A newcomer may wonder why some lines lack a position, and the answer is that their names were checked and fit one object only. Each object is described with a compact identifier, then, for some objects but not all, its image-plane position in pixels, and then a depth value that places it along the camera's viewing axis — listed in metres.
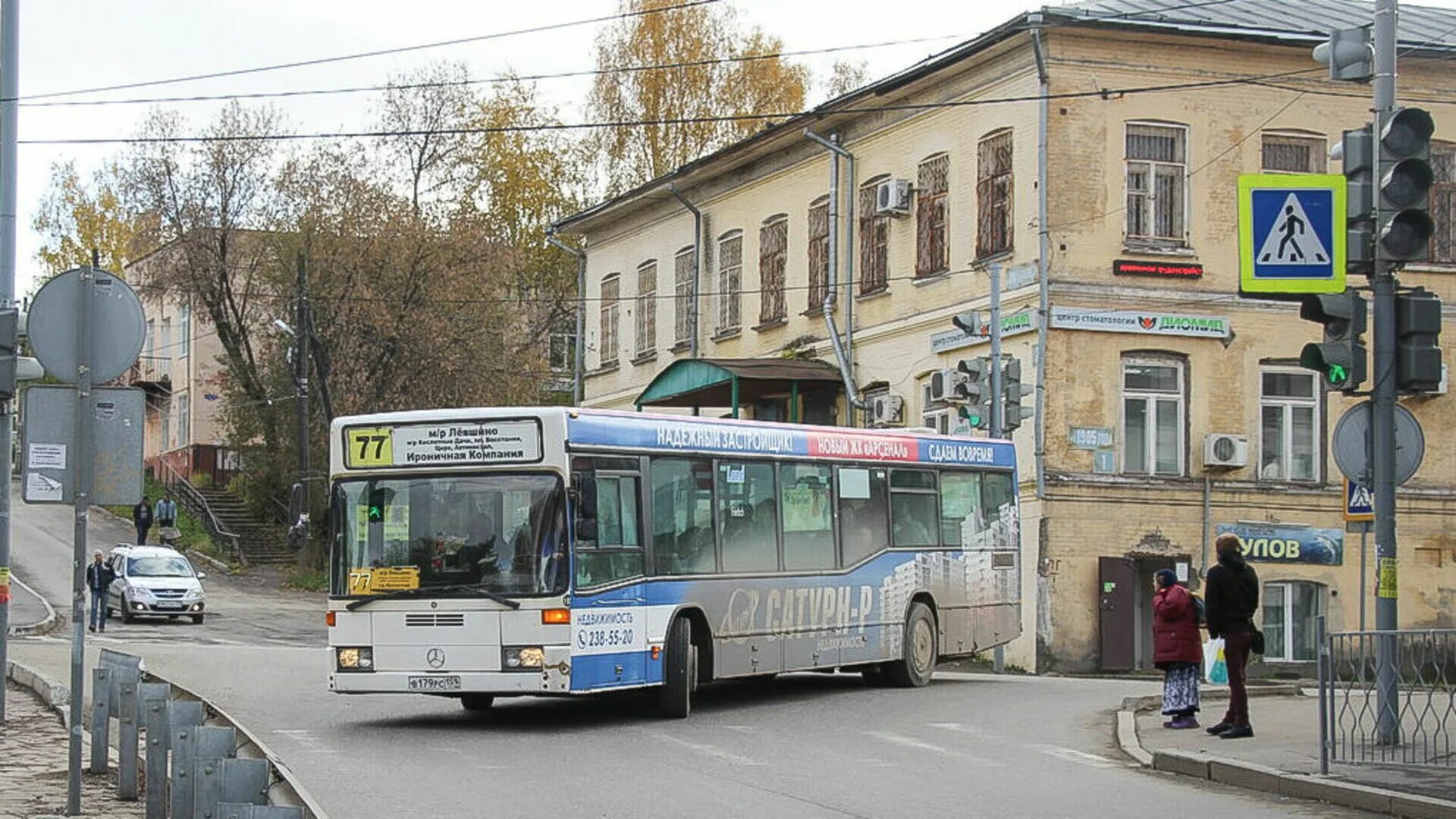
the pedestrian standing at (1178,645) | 16.97
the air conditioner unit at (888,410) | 34.53
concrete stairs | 61.12
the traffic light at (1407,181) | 14.44
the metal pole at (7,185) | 15.84
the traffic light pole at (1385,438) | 14.70
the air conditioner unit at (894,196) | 34.69
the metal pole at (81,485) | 11.21
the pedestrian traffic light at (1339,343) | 14.58
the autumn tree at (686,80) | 57.28
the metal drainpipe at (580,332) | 49.44
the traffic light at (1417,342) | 14.66
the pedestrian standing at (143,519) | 58.13
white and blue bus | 17.12
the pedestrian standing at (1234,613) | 16.12
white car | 42.69
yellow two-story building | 31.17
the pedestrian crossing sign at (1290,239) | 15.10
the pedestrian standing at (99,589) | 39.81
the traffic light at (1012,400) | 27.88
